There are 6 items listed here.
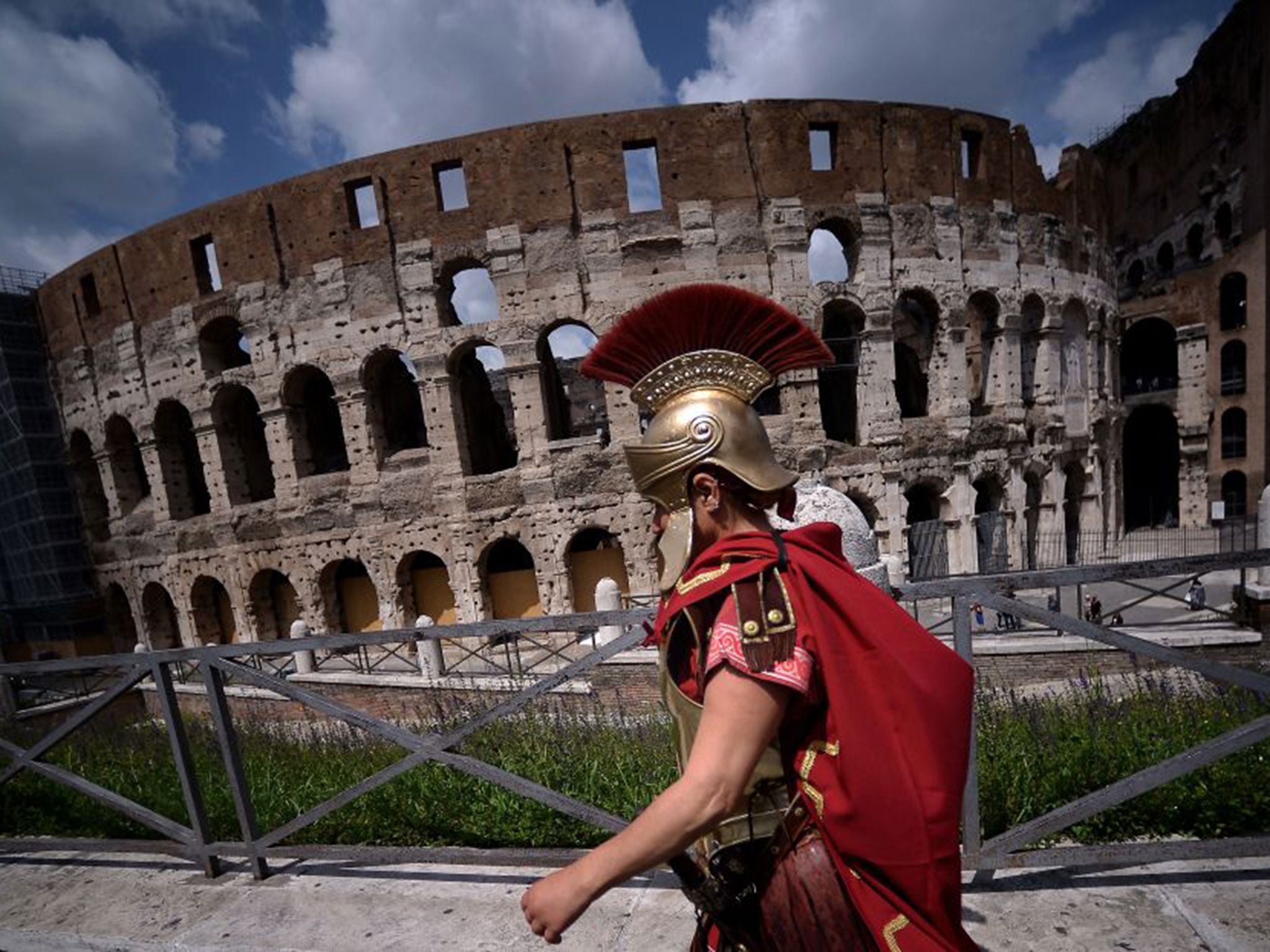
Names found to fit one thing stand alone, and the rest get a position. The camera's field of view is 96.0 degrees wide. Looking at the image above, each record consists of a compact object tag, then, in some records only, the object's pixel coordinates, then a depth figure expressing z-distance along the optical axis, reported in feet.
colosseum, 39.96
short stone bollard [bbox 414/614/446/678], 28.07
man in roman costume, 3.26
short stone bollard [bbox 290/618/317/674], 34.01
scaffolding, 52.85
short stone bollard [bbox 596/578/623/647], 29.60
